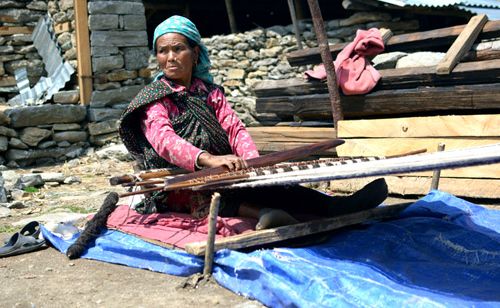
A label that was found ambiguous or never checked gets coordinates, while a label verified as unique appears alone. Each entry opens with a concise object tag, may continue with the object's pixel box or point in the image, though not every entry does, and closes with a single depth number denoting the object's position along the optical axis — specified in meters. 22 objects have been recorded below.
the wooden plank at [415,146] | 5.18
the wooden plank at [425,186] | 5.16
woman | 3.77
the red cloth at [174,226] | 3.58
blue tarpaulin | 2.73
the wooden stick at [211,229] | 3.11
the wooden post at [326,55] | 6.01
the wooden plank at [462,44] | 5.52
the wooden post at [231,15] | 13.30
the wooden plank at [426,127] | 5.18
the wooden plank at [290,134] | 6.44
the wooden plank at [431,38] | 5.86
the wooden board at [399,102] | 5.29
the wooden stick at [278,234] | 3.22
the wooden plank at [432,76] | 5.33
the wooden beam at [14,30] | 9.88
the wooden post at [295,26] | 10.30
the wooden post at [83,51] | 9.23
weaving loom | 2.57
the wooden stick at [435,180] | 4.74
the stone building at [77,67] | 9.25
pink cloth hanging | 6.01
